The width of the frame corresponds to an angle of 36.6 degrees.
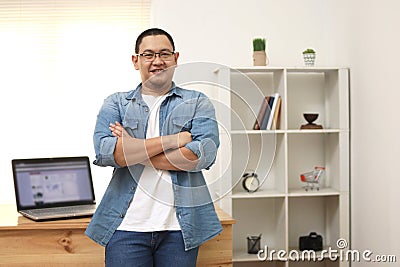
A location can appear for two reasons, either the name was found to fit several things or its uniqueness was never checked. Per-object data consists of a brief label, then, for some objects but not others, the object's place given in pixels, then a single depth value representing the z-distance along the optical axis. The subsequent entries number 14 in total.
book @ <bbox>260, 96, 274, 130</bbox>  3.06
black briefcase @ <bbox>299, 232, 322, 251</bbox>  3.31
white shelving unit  3.24
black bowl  3.29
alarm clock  3.22
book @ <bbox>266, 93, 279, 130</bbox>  3.15
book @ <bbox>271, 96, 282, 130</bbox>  3.16
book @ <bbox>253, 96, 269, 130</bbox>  2.34
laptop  2.85
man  1.96
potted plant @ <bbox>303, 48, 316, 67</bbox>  3.26
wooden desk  2.57
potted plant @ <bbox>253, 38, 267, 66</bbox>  3.19
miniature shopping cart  3.31
